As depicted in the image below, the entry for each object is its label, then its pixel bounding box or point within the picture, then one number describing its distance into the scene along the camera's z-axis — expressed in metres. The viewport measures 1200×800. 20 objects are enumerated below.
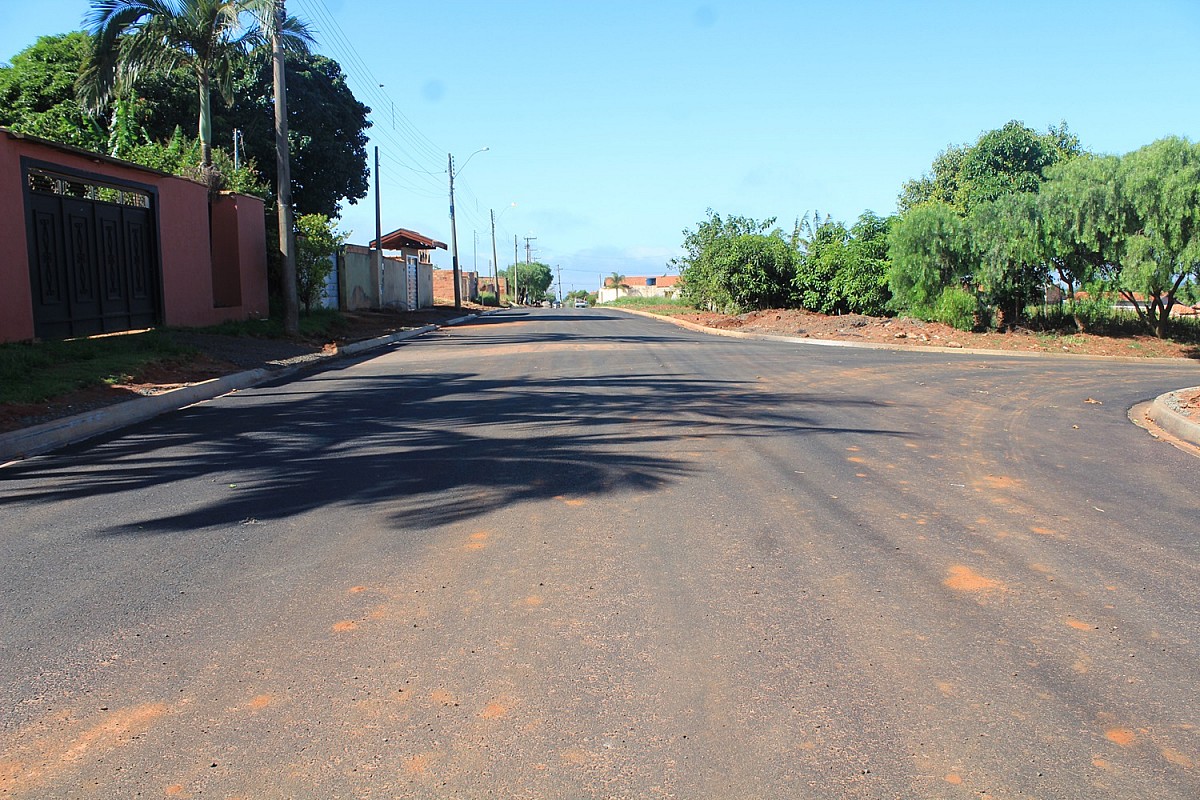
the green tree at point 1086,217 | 23.67
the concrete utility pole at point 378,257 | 41.08
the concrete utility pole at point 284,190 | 21.91
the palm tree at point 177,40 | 22.30
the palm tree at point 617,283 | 159.27
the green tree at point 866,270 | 32.69
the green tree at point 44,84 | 33.09
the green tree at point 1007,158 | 47.13
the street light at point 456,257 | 54.16
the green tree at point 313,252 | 26.16
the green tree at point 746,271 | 38.19
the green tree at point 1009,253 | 25.33
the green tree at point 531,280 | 123.50
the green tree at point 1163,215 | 22.39
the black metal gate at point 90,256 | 15.68
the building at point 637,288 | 160.21
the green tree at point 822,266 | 34.34
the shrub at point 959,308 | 26.98
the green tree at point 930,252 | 27.14
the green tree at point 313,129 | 39.22
